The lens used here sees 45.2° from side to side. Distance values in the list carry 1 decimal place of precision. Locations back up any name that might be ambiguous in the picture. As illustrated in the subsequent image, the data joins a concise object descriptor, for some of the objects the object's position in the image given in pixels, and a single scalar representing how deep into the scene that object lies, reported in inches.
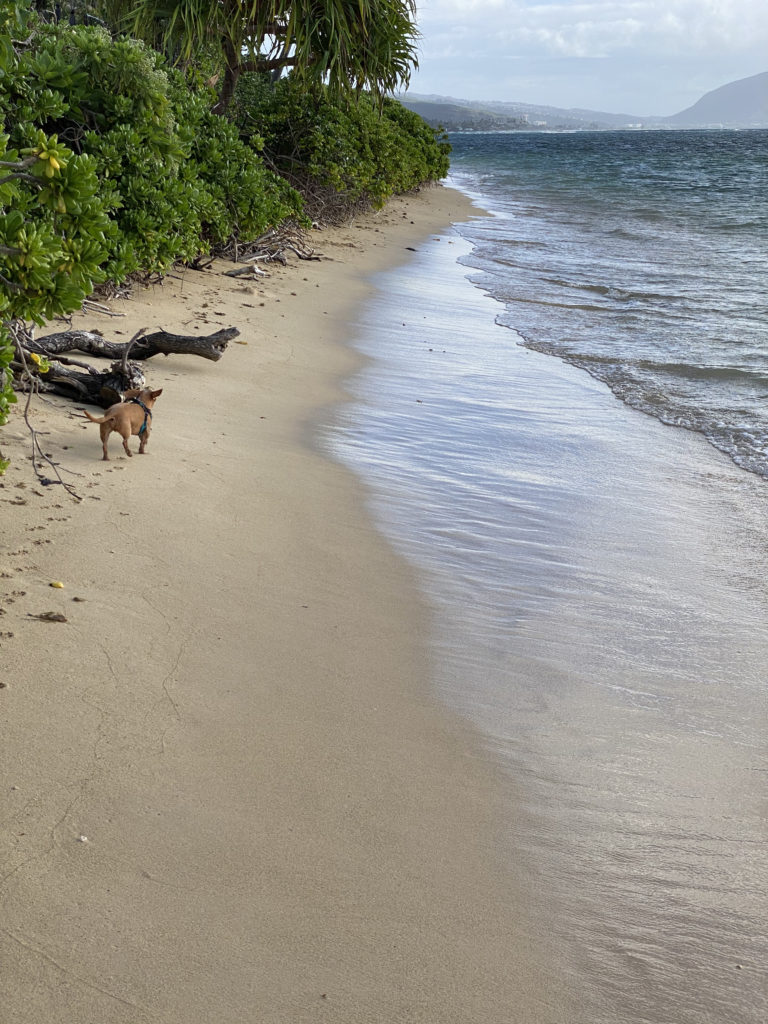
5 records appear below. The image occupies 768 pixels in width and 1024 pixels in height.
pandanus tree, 454.3
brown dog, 190.7
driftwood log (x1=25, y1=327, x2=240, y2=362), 244.3
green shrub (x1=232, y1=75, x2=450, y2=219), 605.9
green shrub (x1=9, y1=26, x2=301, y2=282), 282.0
